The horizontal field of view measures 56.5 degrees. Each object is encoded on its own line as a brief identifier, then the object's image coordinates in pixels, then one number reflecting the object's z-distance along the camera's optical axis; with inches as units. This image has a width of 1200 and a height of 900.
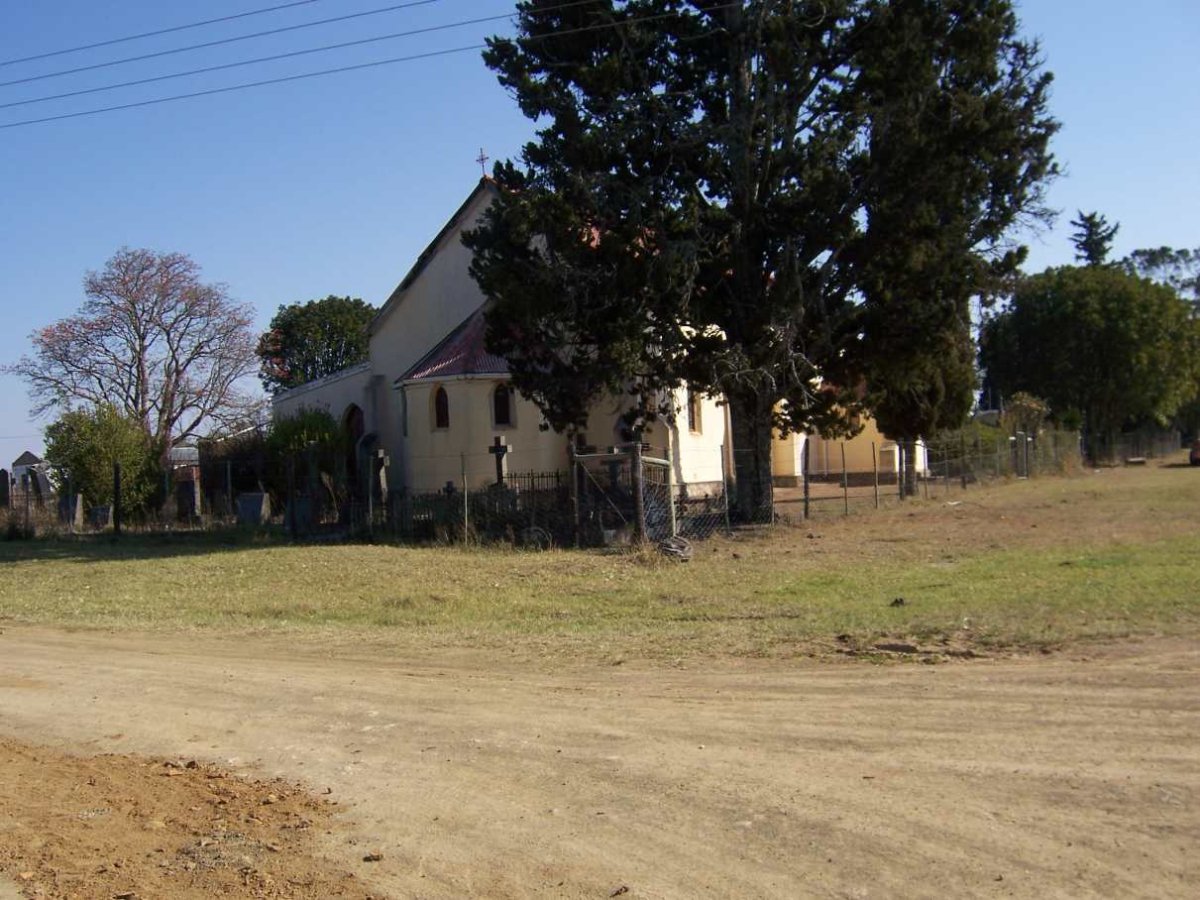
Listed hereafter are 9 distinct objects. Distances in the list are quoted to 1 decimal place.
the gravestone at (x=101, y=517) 1220.5
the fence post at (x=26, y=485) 1263.5
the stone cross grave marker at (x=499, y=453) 970.5
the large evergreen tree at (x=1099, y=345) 2396.7
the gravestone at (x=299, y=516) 1042.7
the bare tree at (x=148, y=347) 1845.5
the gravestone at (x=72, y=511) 1214.3
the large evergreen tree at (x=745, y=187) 933.2
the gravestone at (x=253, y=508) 1195.3
